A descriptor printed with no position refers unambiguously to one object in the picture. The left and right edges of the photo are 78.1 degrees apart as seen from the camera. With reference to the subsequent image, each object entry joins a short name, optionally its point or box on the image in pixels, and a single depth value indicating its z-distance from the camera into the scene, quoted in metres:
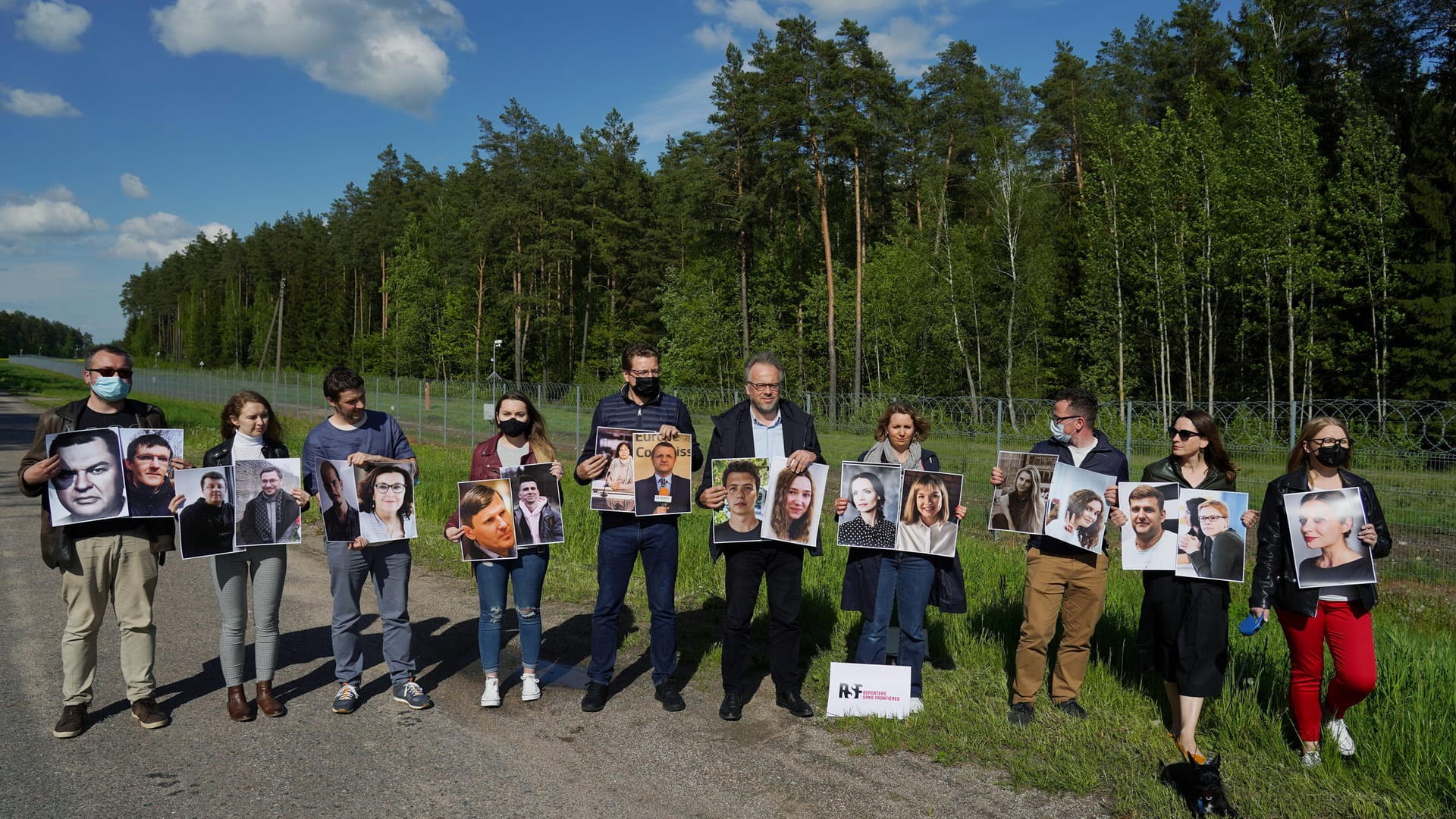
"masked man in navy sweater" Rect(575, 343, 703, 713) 5.52
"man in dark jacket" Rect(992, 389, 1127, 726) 5.29
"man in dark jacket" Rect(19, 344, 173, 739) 5.00
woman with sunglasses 4.62
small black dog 4.05
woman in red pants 4.47
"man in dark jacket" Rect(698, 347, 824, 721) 5.39
